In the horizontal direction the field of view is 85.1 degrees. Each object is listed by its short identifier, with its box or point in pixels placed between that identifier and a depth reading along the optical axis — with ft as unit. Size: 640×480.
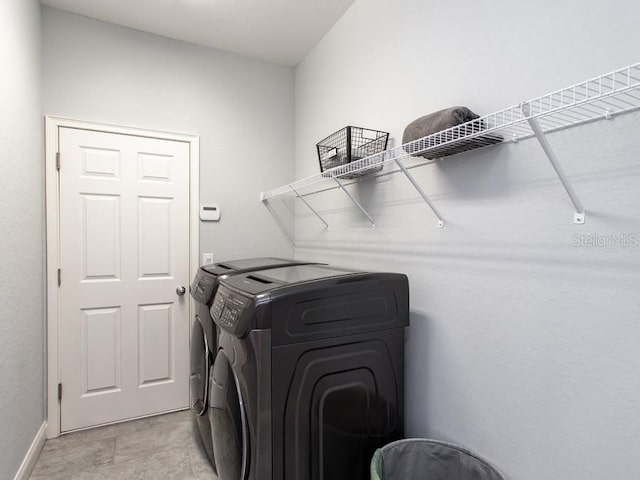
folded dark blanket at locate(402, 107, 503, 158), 3.83
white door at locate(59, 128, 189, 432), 7.45
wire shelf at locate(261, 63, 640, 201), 2.78
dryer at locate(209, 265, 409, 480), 3.90
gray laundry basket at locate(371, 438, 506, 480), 4.07
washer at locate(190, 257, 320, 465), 5.92
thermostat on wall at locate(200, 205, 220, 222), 8.63
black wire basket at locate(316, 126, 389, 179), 5.61
